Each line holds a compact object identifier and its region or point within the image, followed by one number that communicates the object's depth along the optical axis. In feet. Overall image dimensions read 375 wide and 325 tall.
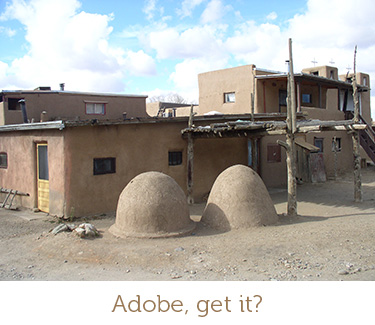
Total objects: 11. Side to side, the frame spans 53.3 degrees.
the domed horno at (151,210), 28.12
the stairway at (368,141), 54.24
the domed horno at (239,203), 30.12
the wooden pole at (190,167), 45.62
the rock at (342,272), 20.43
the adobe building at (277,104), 58.18
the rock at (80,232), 28.04
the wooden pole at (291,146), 33.96
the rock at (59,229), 29.66
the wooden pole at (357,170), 41.60
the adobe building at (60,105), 58.75
